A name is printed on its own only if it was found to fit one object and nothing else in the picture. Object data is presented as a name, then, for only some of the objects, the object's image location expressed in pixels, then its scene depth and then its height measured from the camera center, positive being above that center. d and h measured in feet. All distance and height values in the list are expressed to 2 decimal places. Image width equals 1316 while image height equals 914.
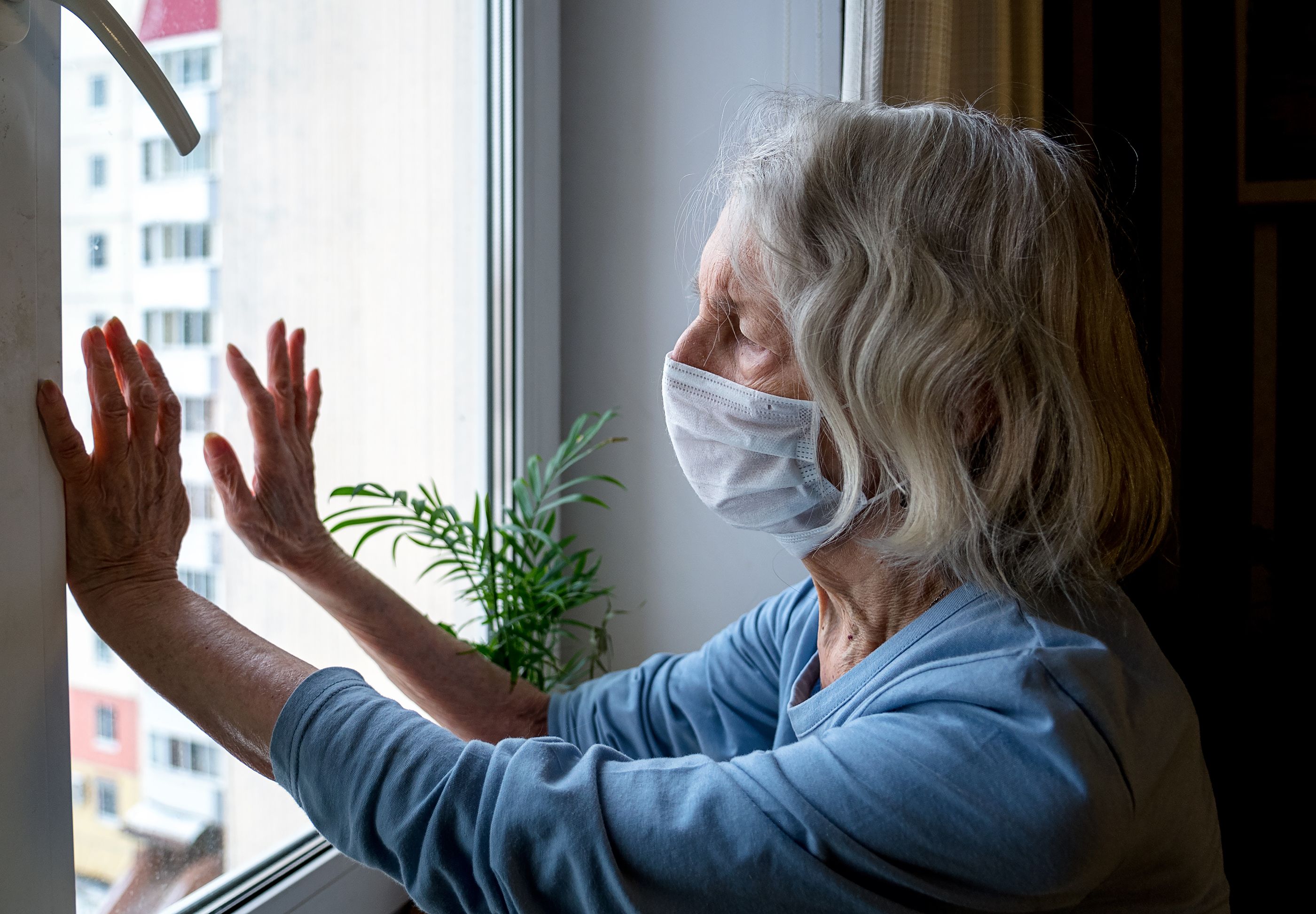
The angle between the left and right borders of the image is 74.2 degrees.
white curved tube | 1.95 +0.90
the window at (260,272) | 2.56 +0.66
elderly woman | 2.02 -0.39
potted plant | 3.38 -0.49
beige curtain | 3.54 +1.67
